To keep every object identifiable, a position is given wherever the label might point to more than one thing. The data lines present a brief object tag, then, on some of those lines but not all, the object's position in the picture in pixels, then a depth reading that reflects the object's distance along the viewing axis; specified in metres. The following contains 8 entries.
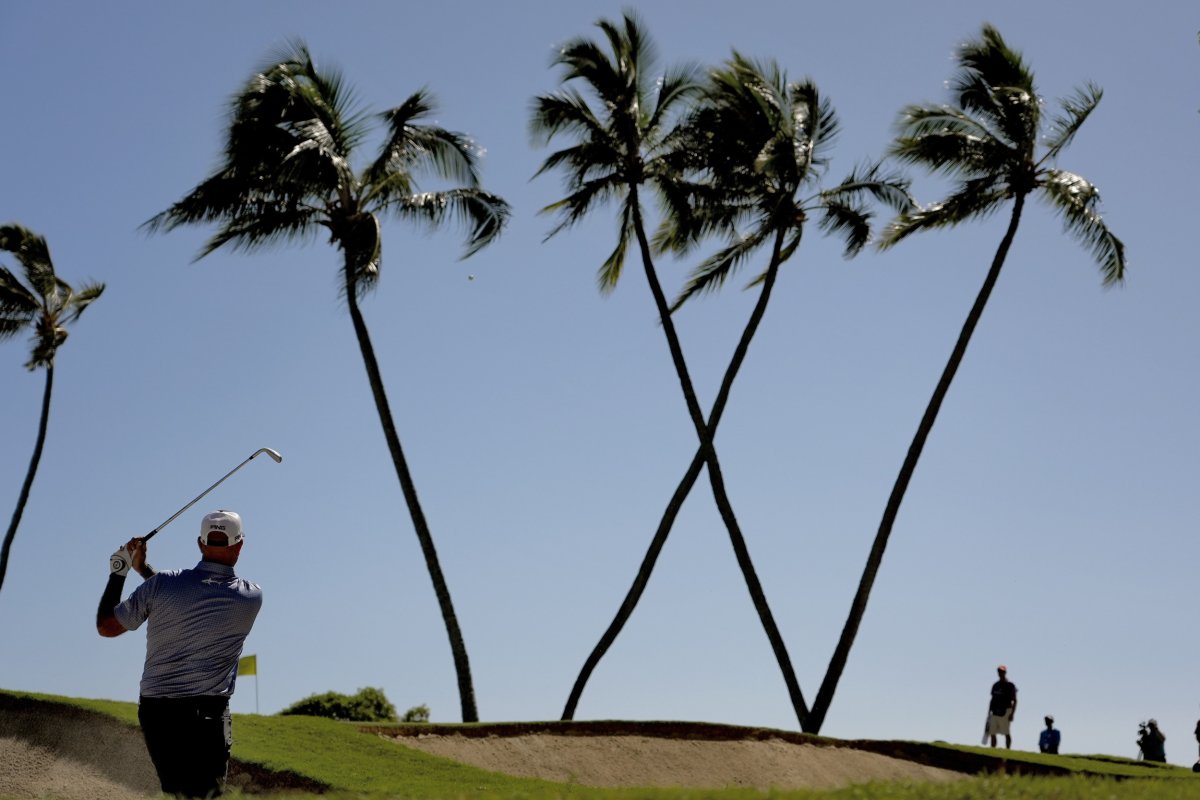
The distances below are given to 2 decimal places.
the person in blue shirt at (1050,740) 32.59
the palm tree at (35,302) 39.59
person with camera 32.56
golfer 8.37
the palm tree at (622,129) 31.80
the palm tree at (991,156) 31.38
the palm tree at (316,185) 29.69
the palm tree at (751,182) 31.17
